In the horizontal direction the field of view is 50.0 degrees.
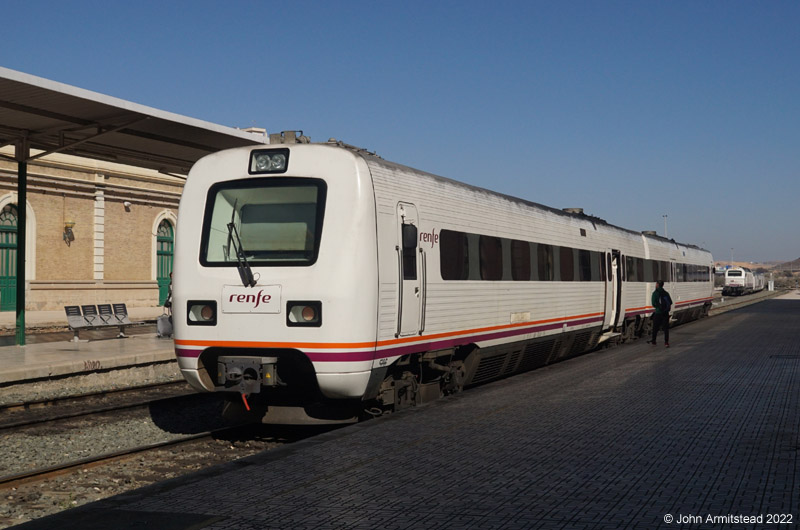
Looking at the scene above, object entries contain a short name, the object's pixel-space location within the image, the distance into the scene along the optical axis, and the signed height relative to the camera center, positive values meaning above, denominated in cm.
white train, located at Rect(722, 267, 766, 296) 8588 +116
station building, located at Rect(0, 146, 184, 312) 2964 +254
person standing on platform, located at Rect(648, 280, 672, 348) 2041 -35
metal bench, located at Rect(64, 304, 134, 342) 1997 -41
